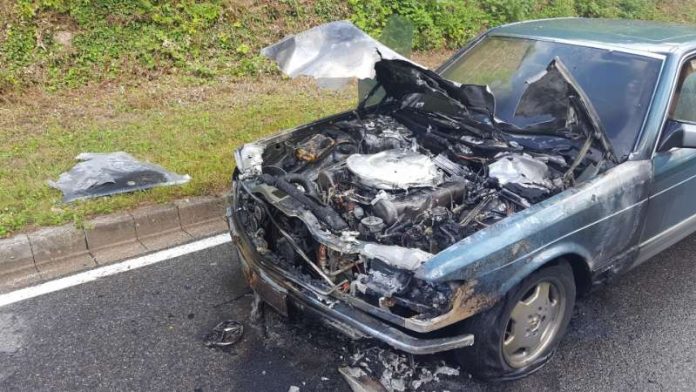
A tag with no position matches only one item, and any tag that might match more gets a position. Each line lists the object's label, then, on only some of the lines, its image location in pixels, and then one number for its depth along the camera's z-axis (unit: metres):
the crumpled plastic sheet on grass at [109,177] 4.58
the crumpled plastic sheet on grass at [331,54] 3.52
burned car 2.58
